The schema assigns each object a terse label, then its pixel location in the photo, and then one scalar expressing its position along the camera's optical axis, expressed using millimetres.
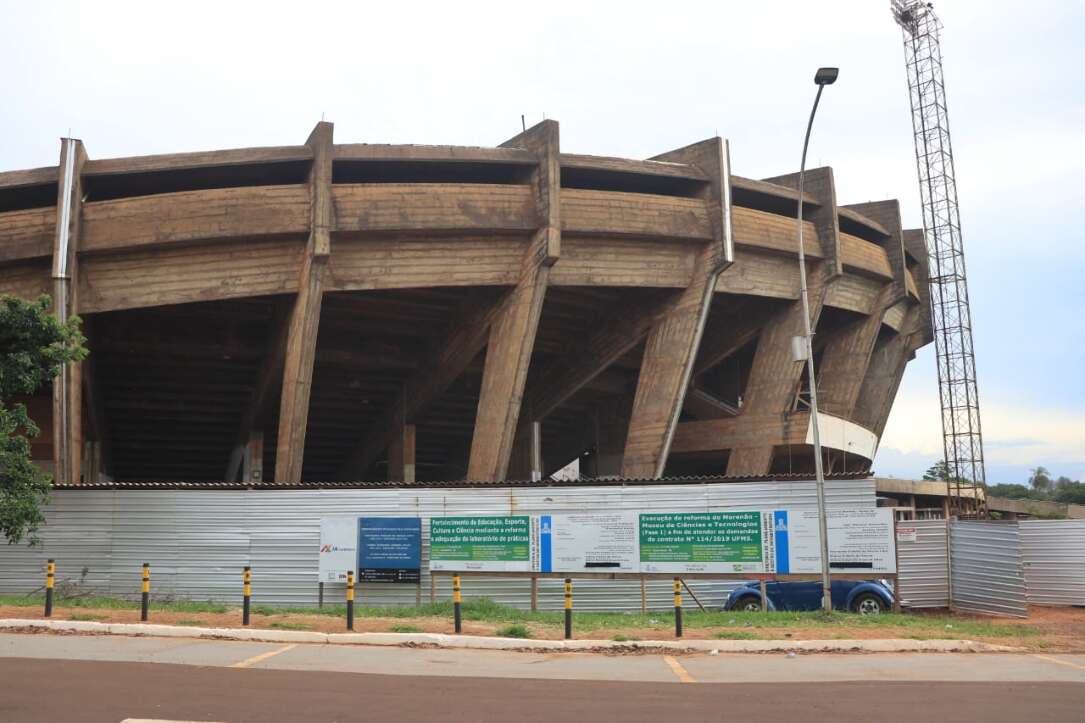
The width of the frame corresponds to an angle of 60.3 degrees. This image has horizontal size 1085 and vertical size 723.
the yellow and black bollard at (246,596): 14936
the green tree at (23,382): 18875
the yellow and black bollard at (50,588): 15453
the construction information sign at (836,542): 17594
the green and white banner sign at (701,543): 17719
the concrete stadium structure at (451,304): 29000
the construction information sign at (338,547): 19188
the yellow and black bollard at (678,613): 14086
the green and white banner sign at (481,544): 18562
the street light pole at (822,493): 17062
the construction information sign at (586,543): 18234
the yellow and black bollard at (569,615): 13875
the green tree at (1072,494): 112188
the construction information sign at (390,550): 19141
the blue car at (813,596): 18828
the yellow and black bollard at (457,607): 14398
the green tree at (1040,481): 160962
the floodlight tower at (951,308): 63562
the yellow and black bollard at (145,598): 15141
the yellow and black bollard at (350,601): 14546
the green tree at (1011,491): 129250
